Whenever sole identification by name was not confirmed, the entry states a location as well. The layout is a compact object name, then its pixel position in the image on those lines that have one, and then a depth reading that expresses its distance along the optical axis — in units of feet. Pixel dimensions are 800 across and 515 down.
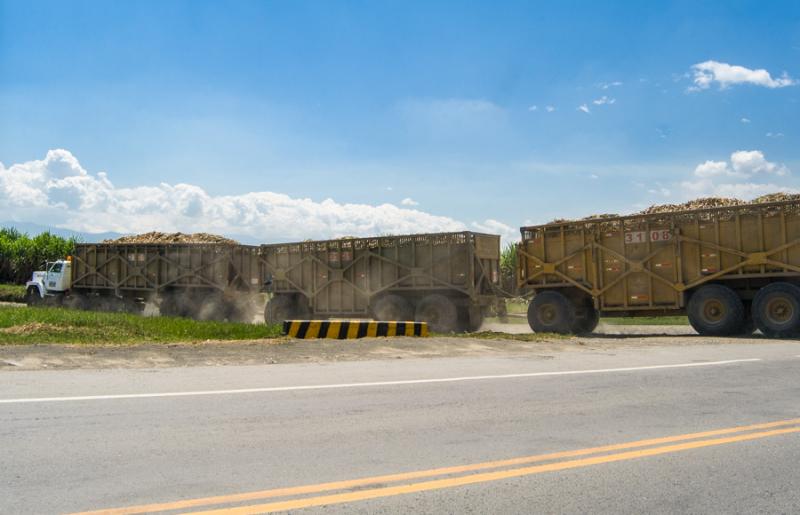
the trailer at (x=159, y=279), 87.56
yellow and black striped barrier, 51.42
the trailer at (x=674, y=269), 56.18
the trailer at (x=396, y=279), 66.95
